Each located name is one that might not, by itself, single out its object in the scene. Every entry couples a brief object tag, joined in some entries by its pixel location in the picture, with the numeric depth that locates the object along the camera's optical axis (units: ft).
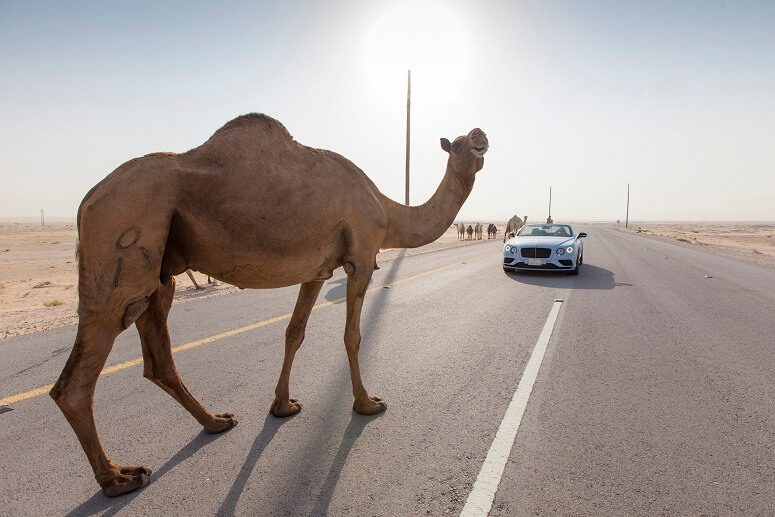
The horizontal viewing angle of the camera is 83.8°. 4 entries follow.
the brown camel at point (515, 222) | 132.16
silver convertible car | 42.55
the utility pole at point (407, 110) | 86.07
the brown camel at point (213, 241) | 8.20
